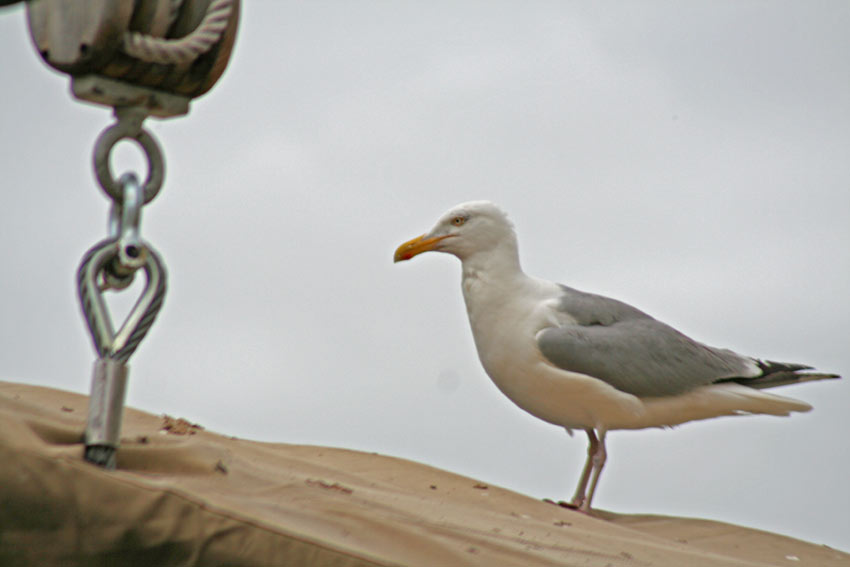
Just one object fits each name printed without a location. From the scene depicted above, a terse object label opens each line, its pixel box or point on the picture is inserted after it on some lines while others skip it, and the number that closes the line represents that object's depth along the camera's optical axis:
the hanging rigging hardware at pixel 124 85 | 5.05
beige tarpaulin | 5.90
